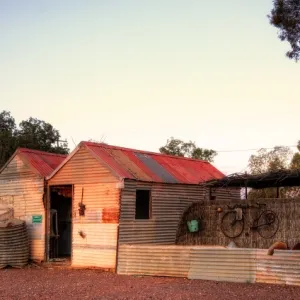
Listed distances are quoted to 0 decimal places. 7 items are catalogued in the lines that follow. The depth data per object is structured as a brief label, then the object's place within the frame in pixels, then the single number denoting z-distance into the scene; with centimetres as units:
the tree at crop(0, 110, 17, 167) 3997
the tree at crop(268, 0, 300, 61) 1819
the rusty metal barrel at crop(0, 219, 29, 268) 1862
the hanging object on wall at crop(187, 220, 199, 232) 1834
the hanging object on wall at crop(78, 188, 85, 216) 1822
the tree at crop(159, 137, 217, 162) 4272
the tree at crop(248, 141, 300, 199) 3569
